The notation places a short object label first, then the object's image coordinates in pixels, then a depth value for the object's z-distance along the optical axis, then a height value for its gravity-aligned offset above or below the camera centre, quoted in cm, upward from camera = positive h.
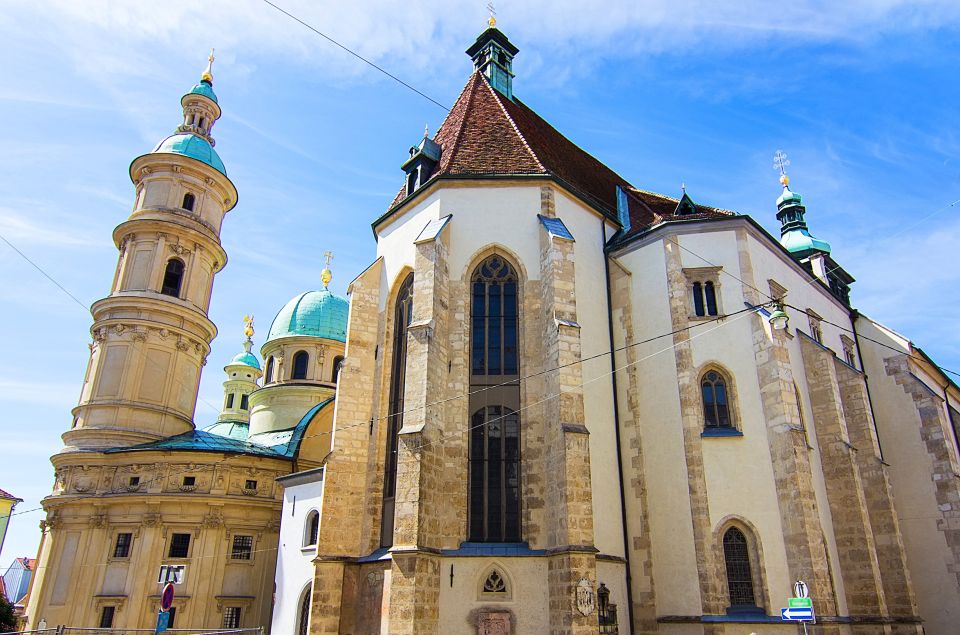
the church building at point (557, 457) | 1465 +378
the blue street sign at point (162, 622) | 1119 -23
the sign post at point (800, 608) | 1088 +5
